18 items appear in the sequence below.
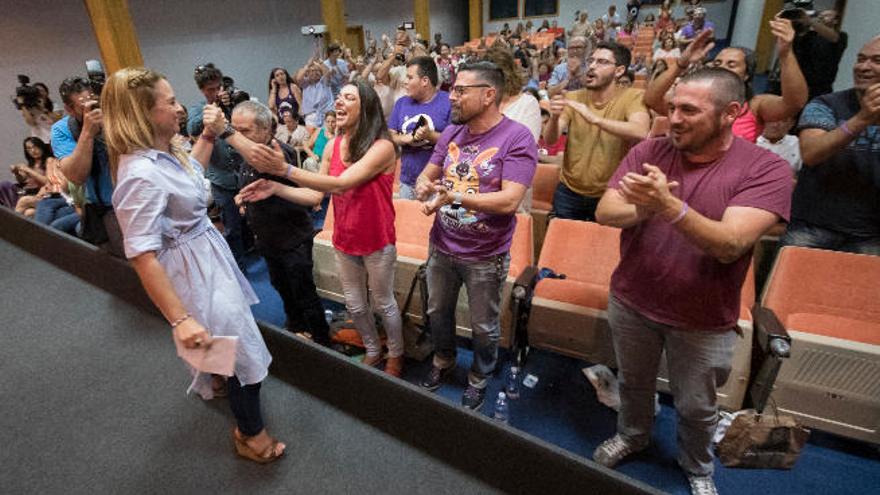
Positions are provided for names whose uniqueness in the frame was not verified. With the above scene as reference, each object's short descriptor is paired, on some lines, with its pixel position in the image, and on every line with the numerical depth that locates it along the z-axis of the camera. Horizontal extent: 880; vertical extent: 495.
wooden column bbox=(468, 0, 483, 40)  17.50
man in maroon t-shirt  1.26
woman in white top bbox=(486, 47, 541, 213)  2.72
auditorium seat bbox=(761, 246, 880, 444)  1.78
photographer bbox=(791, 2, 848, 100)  3.20
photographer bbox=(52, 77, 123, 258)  2.15
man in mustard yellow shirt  2.34
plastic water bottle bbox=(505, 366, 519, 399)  2.33
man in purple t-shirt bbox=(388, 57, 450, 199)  2.88
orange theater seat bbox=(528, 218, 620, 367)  2.24
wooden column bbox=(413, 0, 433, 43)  13.91
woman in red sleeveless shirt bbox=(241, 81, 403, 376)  1.95
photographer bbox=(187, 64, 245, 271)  3.34
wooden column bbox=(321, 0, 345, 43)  10.19
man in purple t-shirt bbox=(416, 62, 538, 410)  1.82
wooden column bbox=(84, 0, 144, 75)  6.36
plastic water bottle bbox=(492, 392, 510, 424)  2.19
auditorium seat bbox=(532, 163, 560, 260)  3.61
